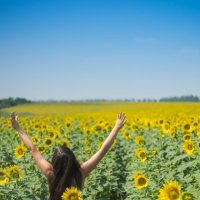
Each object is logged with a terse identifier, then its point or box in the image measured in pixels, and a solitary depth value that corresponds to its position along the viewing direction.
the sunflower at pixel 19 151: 7.50
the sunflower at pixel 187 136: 8.05
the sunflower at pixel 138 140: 8.73
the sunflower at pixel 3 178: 4.98
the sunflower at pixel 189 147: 6.75
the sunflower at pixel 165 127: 9.48
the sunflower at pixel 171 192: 3.35
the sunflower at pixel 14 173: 5.38
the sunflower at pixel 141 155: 6.79
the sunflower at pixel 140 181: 4.94
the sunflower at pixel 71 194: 3.02
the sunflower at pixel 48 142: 8.66
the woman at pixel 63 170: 3.34
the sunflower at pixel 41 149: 8.18
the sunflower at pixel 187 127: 9.13
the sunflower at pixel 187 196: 3.39
